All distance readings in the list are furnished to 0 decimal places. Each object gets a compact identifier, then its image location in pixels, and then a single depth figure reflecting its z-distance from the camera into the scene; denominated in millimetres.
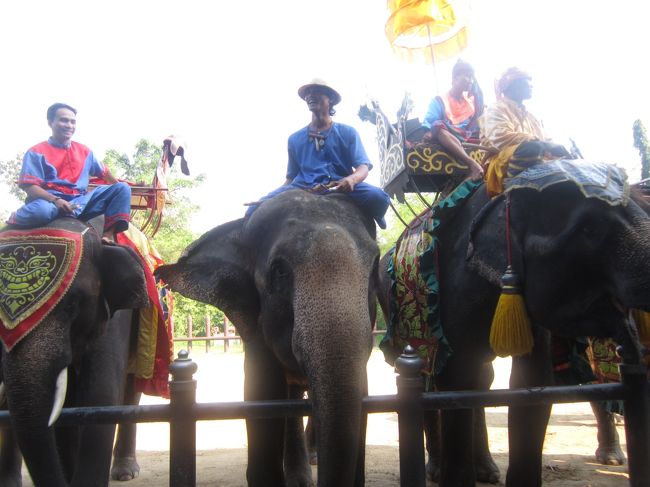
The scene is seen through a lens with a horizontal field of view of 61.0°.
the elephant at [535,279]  2340
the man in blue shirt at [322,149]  3402
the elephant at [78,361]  2617
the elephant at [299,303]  2174
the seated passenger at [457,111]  3988
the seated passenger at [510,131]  2936
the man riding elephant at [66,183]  3508
